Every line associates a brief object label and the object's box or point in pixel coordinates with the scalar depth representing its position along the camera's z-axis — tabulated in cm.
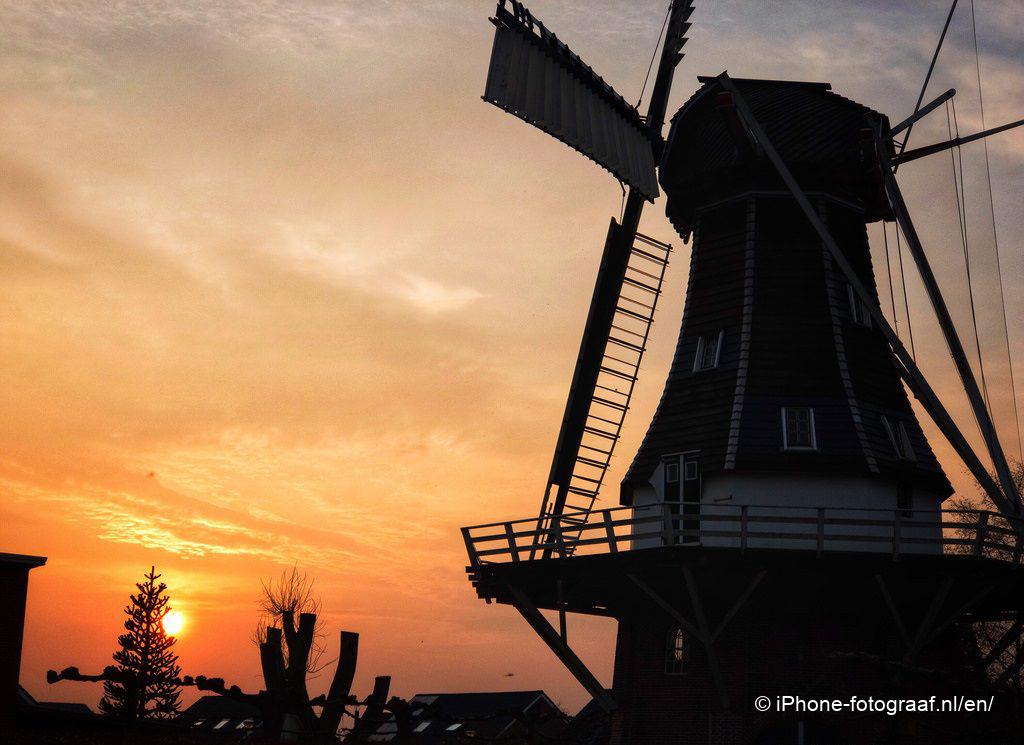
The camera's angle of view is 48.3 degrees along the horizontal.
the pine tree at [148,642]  5631
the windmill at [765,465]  2136
